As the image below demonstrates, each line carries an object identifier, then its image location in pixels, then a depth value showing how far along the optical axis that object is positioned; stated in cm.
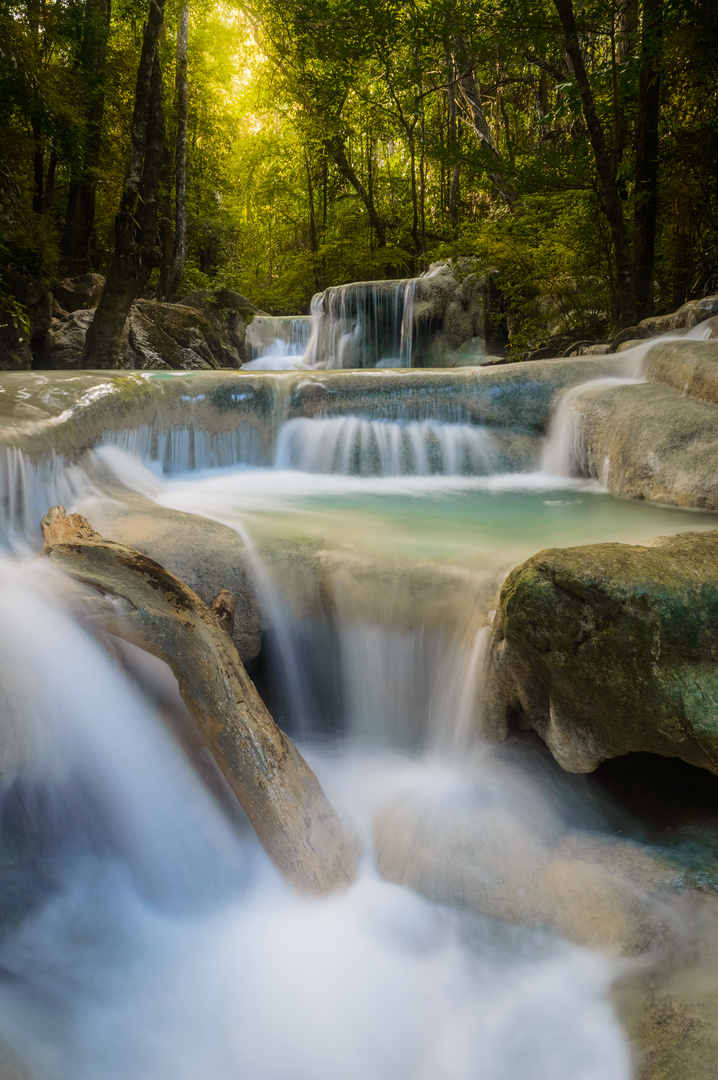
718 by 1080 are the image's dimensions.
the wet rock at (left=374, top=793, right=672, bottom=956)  206
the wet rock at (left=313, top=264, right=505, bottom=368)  1135
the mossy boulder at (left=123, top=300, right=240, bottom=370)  1005
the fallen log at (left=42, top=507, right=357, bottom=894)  234
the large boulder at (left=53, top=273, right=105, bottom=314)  1150
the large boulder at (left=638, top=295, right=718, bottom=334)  586
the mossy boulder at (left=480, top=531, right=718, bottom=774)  215
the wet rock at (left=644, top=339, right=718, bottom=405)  441
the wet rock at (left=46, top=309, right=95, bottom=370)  948
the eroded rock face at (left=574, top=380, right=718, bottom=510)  399
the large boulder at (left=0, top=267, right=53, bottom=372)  831
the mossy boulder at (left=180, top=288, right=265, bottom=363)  1416
